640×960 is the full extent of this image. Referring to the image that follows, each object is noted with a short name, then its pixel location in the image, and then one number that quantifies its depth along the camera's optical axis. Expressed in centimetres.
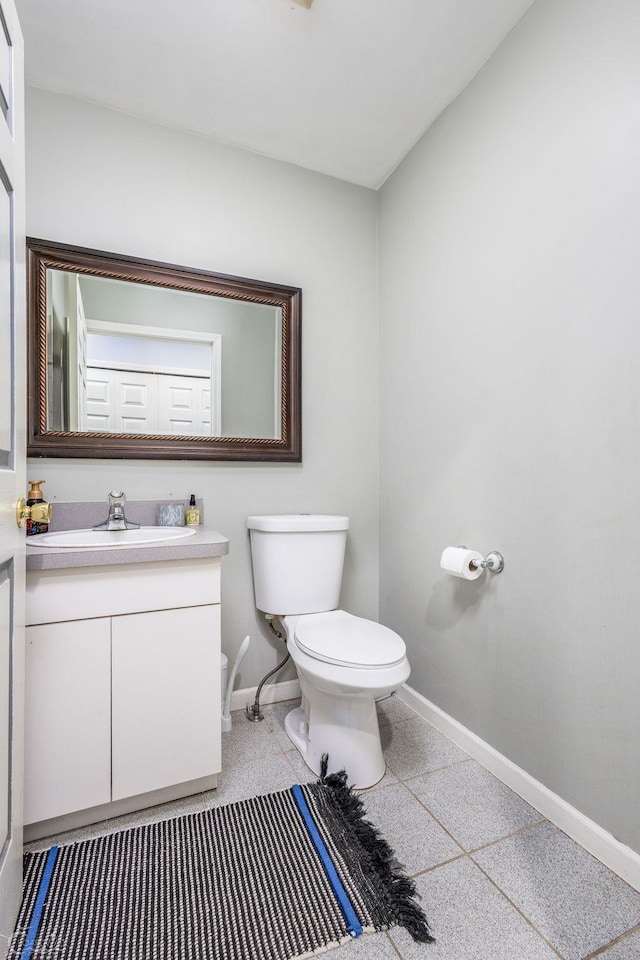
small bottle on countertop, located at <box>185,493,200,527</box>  183
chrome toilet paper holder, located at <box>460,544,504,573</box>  156
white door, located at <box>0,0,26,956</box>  93
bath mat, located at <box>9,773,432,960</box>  101
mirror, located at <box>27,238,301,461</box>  169
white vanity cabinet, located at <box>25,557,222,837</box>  124
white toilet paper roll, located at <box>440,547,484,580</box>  159
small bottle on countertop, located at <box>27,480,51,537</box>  154
